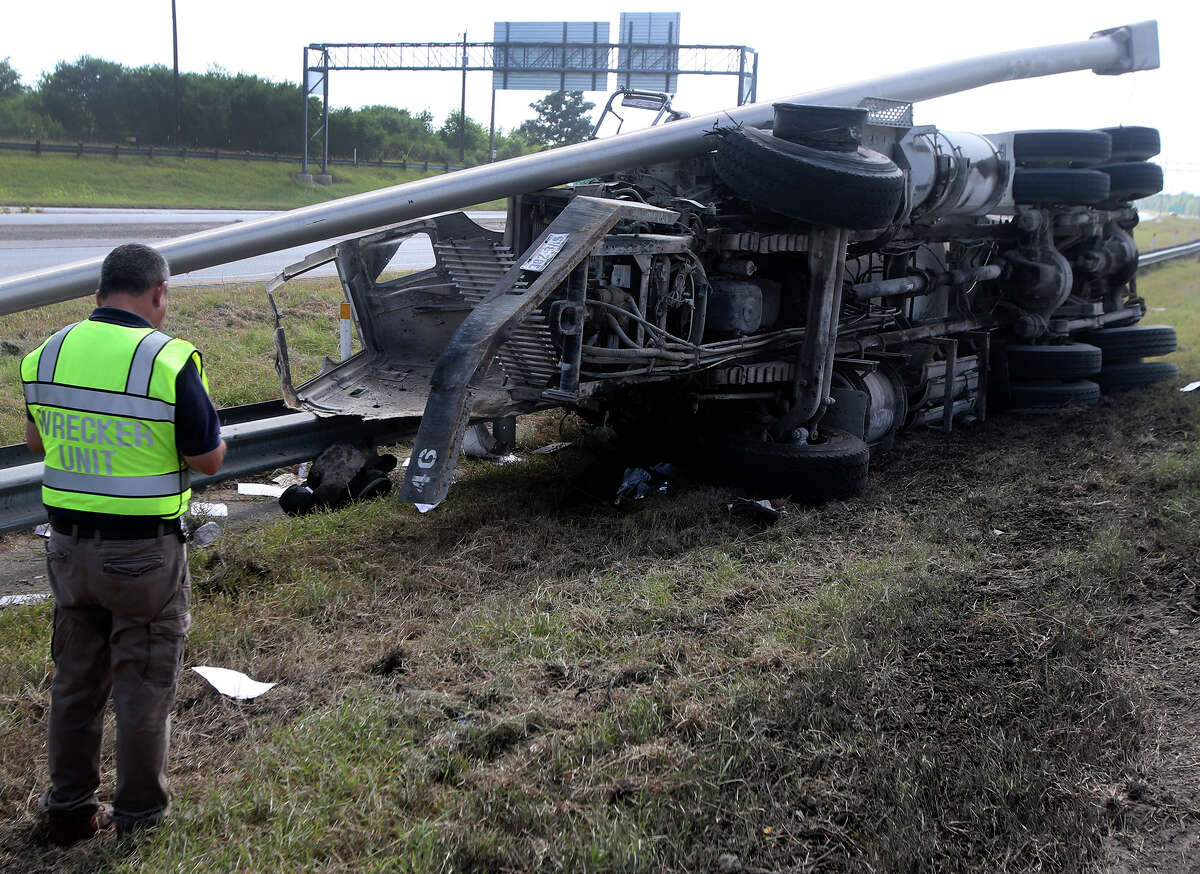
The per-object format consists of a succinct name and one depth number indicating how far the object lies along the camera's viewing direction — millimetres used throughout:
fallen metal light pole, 5082
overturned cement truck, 5680
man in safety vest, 3111
